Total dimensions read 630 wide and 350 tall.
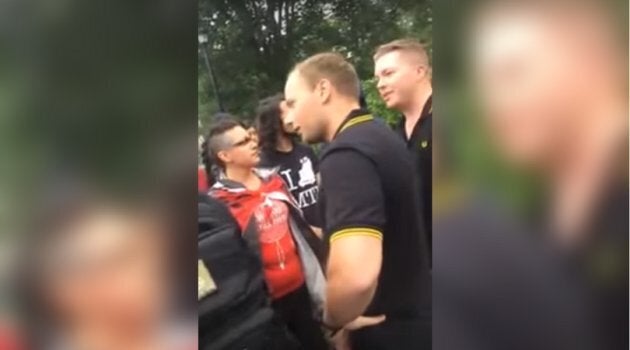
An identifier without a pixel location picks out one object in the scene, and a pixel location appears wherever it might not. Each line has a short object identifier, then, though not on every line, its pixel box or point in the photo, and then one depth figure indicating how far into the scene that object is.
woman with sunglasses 2.98
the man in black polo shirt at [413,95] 2.79
